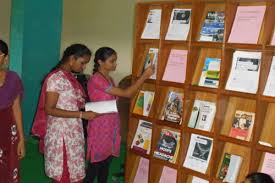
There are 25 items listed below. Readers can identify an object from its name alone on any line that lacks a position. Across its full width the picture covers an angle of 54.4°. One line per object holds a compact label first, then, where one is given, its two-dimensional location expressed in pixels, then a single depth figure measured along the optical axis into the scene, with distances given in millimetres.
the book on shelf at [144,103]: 2181
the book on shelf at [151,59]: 2139
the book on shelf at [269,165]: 1648
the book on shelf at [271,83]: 1635
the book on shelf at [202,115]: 1879
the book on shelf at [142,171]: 2205
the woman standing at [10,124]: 1785
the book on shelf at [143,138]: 2185
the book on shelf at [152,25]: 2130
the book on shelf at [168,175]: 2025
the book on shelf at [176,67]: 2001
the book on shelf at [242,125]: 1735
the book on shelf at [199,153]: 1877
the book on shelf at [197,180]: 1890
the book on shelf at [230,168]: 1780
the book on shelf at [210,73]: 1854
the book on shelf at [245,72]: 1694
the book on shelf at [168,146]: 2037
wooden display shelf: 1678
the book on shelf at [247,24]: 1693
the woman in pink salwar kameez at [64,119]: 1852
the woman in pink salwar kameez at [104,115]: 2053
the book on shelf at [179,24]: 1984
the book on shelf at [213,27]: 1839
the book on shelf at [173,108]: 2018
